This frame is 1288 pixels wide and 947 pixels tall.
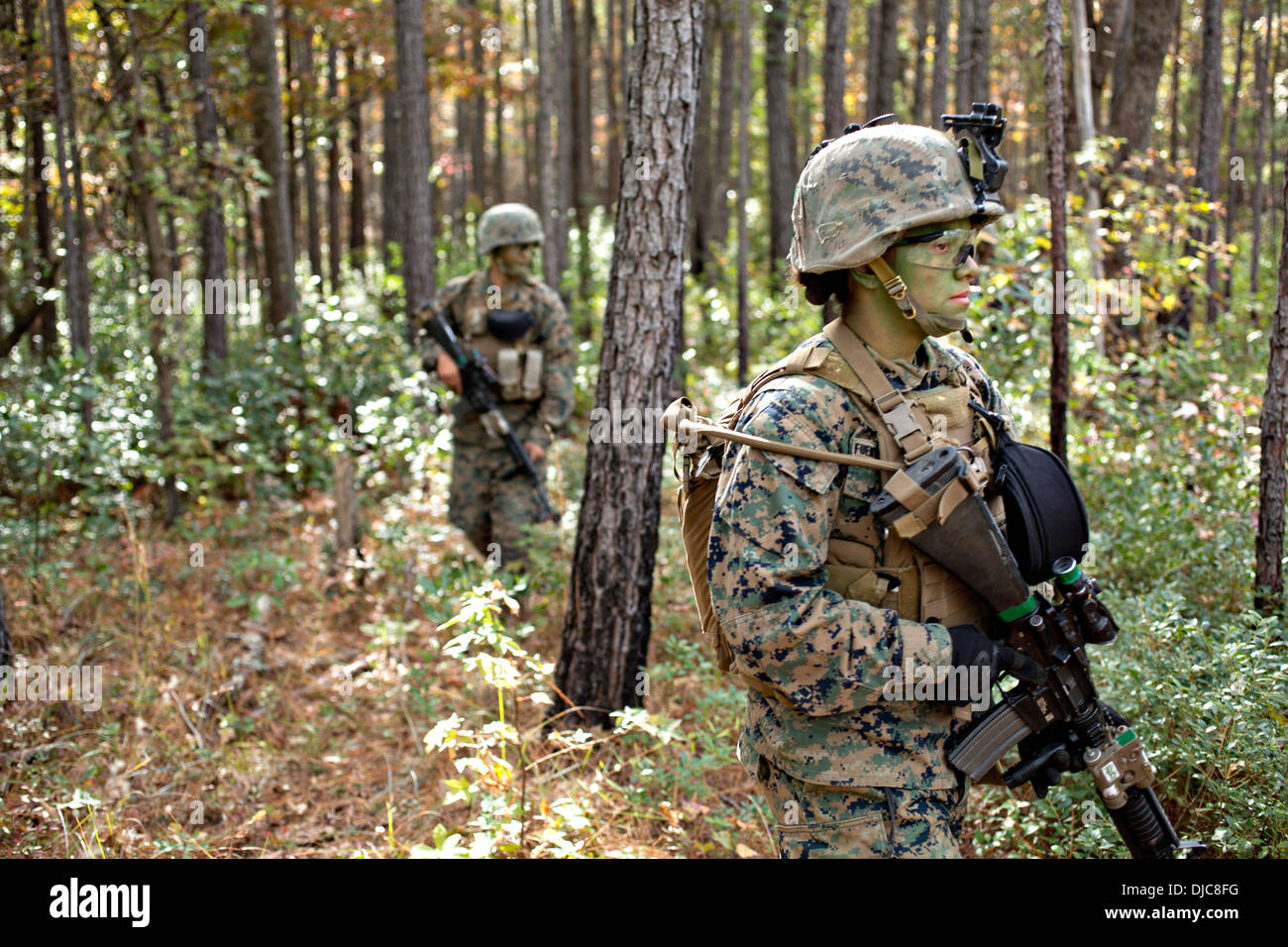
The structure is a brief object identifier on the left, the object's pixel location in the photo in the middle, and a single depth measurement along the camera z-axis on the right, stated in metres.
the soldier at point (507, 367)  5.94
